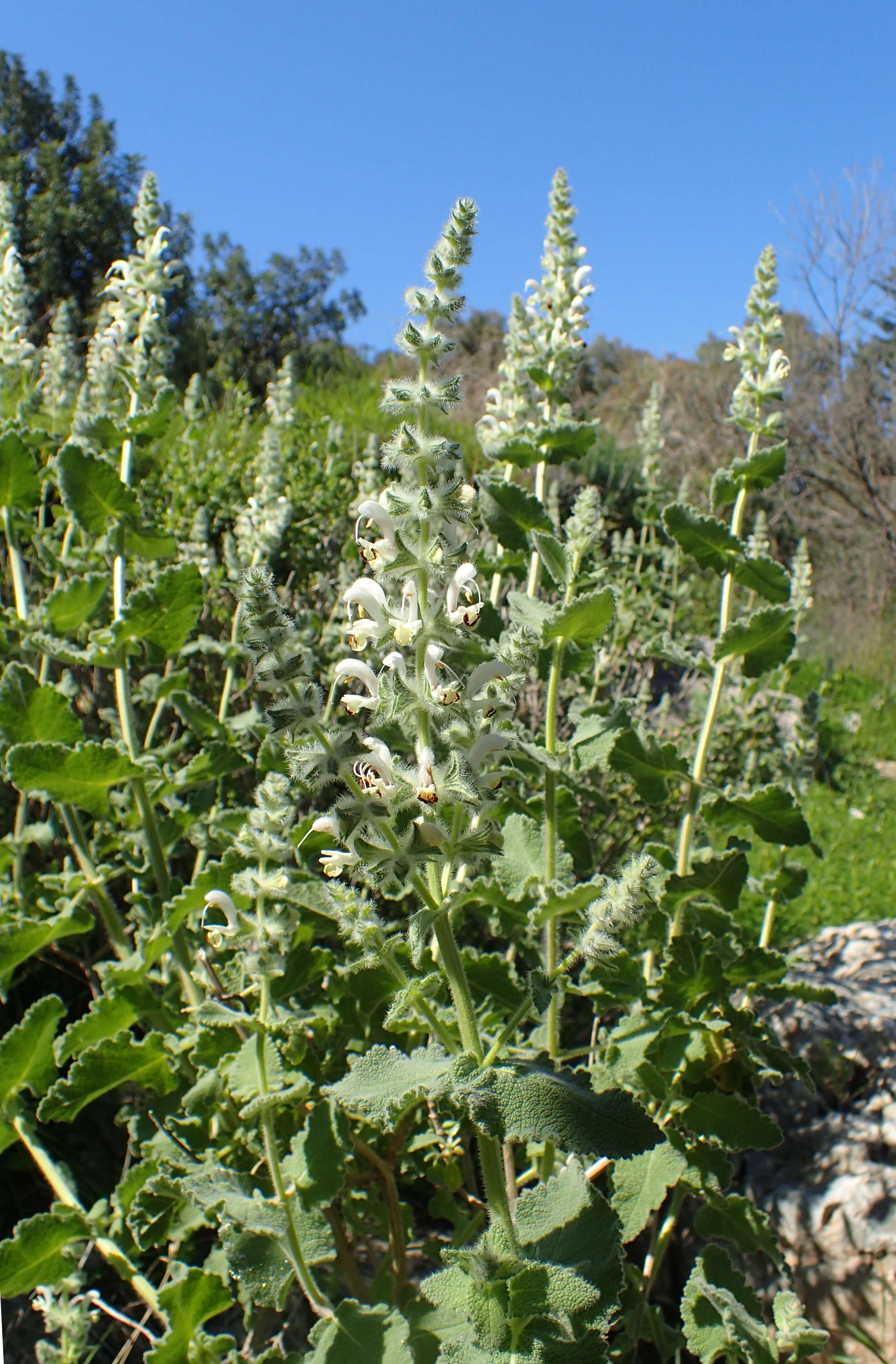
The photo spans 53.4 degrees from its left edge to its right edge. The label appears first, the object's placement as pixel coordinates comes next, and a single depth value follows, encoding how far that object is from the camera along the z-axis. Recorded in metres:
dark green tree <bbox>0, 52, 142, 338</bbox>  19.41
